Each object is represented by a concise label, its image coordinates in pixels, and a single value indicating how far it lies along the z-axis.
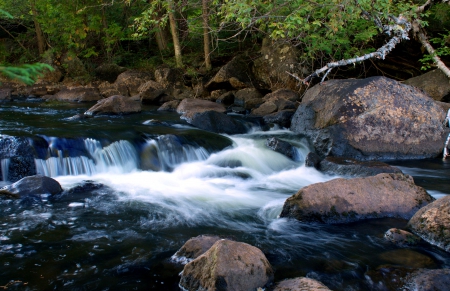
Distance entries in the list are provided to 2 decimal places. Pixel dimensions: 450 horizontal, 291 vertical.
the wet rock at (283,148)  9.54
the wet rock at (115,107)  12.80
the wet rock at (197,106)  13.84
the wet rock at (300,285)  3.33
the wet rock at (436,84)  12.02
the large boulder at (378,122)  9.20
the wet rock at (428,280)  3.66
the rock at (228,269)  3.43
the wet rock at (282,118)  11.99
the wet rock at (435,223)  4.72
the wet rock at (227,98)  16.41
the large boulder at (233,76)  17.05
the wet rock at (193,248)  4.13
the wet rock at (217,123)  11.23
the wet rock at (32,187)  6.31
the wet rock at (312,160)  8.62
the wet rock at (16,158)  7.34
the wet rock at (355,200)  5.51
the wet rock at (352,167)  7.30
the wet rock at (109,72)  20.22
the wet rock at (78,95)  17.55
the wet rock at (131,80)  18.95
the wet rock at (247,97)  15.44
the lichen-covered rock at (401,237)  4.77
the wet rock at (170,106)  14.80
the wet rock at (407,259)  4.30
